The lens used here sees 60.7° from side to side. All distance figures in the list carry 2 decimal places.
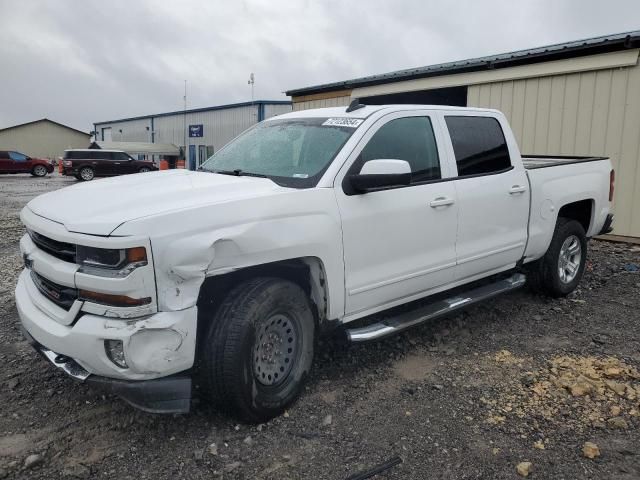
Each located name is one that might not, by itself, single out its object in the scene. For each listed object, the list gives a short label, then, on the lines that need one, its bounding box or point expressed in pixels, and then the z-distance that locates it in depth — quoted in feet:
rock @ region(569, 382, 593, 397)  12.03
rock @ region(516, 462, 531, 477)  9.30
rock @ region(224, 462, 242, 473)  9.42
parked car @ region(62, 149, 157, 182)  95.61
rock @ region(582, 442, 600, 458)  9.80
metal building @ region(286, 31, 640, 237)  27.91
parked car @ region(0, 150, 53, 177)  105.81
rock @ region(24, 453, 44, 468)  9.40
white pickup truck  8.99
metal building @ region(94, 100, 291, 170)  91.67
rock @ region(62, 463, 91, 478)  9.23
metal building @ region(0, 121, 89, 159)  179.73
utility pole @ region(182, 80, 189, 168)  117.50
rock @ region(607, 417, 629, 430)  10.75
